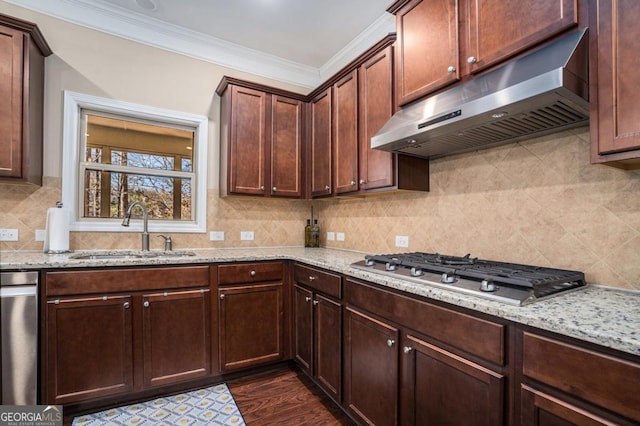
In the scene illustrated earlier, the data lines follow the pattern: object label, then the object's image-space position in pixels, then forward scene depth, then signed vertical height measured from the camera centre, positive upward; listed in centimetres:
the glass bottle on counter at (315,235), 348 -22
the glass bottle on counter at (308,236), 348 -24
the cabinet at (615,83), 109 +46
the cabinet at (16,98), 213 +78
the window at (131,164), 262 +45
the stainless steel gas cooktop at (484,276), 119 -27
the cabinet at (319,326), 206 -79
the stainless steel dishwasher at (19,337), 187 -72
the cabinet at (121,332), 202 -79
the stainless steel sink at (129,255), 236 -31
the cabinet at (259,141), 290 +69
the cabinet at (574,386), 83 -48
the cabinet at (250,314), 246 -79
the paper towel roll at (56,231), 237 -12
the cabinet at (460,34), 136 +88
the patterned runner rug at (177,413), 200 -129
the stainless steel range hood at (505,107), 122 +47
